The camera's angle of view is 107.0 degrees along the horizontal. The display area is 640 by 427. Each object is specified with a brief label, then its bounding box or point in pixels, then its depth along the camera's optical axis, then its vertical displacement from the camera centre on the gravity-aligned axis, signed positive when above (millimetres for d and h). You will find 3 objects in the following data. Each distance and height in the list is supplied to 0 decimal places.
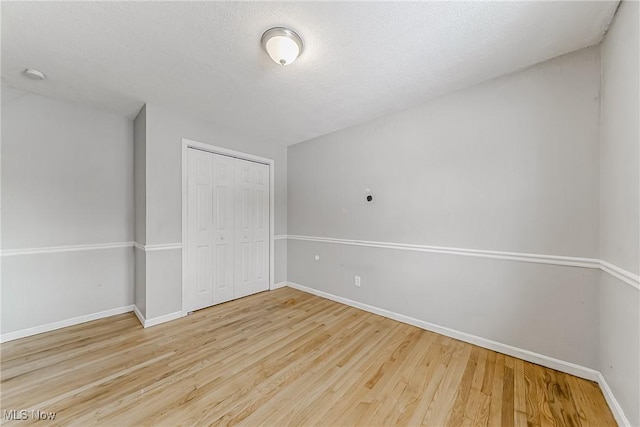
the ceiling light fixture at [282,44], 1583 +1161
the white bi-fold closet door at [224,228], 3029 -239
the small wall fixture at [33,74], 2040 +1212
